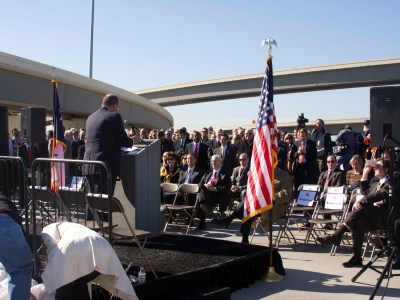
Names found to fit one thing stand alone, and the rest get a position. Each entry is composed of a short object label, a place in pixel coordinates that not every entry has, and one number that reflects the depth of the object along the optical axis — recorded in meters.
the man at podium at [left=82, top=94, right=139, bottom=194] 7.80
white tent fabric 4.41
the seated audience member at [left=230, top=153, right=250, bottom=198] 11.56
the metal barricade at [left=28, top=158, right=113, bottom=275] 5.58
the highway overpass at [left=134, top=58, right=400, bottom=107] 28.34
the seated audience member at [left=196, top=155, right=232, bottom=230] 11.20
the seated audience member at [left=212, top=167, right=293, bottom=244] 9.03
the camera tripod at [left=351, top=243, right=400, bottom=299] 5.73
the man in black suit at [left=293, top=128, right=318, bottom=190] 13.15
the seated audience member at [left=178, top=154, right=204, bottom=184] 12.05
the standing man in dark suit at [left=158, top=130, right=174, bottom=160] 15.48
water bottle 5.82
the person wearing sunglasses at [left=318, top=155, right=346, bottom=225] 10.38
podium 8.15
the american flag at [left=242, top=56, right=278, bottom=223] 7.41
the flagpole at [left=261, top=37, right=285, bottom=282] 7.18
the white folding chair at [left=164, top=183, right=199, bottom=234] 10.90
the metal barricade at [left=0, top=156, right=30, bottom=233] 5.23
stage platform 6.00
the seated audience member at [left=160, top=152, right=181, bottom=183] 12.74
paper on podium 8.23
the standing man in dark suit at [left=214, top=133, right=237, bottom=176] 13.90
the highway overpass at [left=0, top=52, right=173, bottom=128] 23.05
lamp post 38.91
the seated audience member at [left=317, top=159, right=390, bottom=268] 7.81
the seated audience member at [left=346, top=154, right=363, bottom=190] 10.23
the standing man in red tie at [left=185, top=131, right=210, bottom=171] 14.39
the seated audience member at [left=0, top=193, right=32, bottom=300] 4.12
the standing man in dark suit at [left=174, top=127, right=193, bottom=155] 16.09
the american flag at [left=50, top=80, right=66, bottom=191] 10.94
